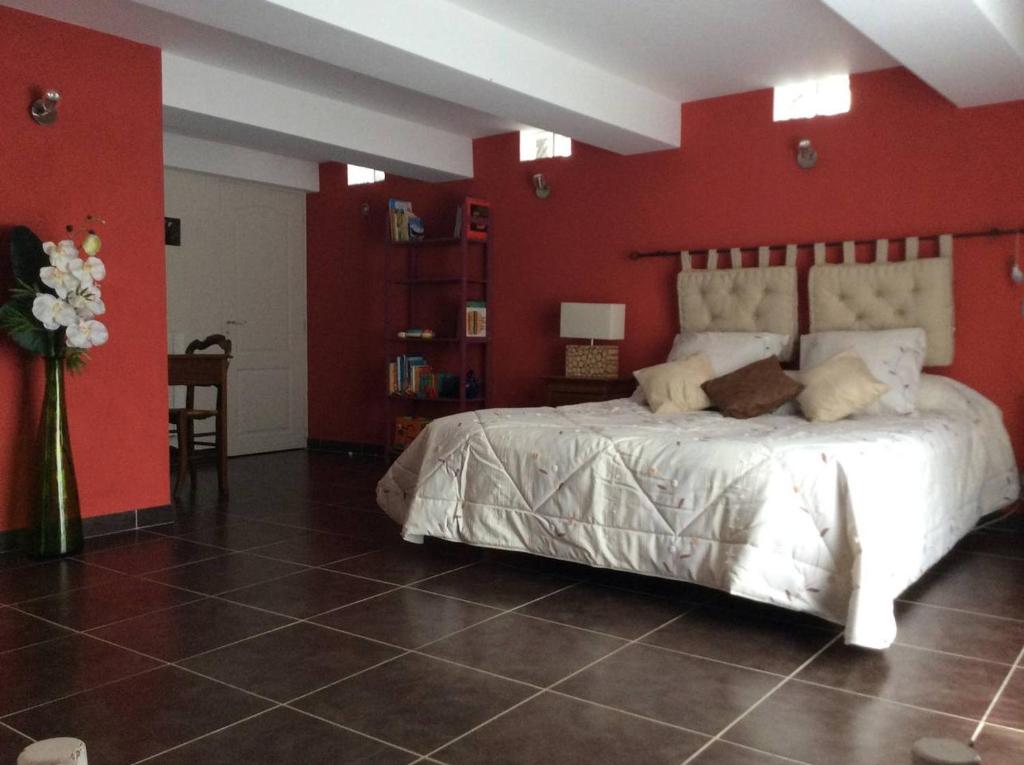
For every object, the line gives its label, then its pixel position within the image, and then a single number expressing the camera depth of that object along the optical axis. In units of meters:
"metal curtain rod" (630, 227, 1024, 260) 4.60
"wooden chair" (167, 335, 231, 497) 5.31
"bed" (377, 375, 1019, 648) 2.96
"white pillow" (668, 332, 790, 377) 4.98
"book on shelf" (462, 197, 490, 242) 6.41
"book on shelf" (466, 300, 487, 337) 6.53
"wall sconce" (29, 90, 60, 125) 4.05
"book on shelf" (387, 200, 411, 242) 6.79
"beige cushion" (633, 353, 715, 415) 4.62
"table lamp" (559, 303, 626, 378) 5.75
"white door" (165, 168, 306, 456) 6.75
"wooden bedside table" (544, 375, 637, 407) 5.74
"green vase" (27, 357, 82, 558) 3.98
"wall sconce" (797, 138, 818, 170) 5.13
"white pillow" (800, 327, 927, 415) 4.30
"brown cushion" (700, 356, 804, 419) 4.34
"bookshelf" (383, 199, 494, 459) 6.58
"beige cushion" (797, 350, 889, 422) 4.11
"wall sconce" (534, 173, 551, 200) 6.30
